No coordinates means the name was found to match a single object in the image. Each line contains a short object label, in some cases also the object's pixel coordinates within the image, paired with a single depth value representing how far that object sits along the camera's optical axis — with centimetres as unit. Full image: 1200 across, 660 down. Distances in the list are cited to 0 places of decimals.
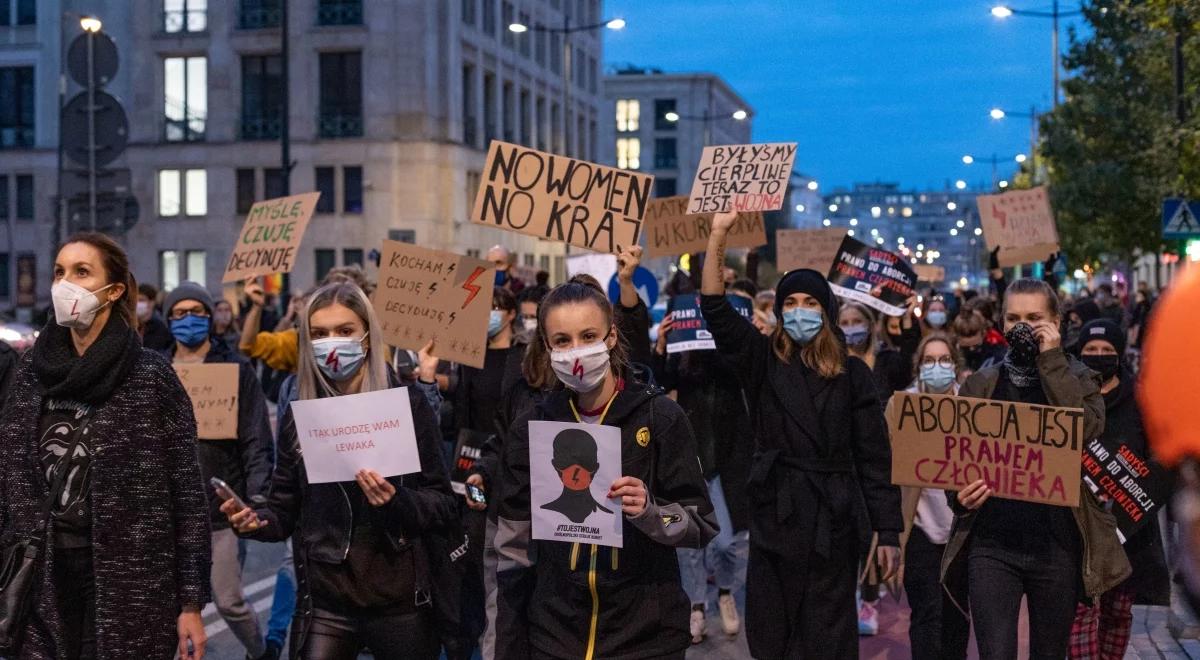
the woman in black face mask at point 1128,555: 705
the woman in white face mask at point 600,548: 475
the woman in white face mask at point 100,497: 476
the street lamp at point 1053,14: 3731
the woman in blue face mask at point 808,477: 632
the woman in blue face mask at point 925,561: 748
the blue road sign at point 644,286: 1462
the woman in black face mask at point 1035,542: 613
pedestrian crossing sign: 1902
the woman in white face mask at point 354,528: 518
